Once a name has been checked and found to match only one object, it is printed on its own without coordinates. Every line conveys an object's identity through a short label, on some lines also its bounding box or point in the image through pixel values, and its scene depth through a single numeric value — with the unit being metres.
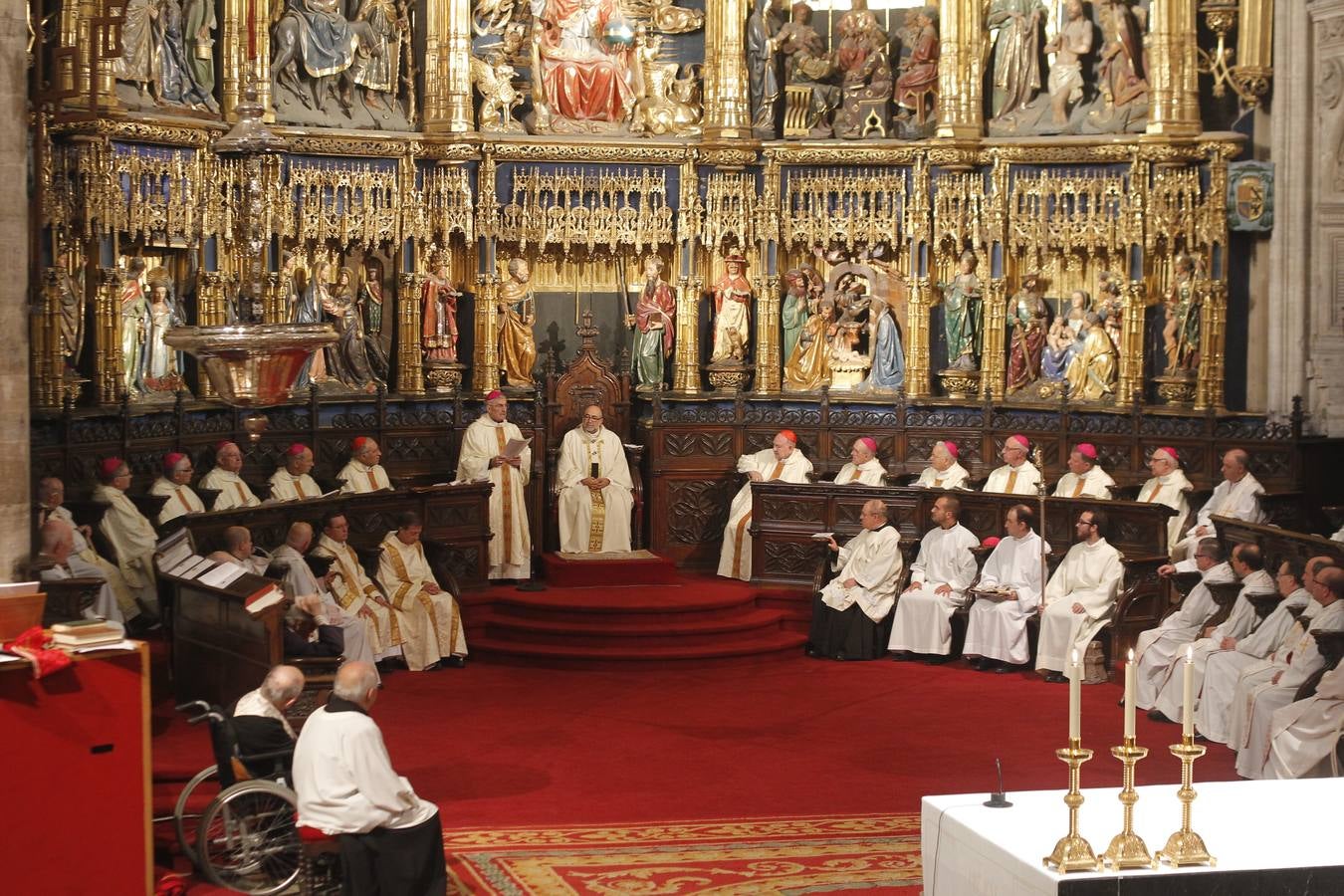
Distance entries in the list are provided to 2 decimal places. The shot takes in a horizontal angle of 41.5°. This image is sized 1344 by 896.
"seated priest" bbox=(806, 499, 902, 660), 14.93
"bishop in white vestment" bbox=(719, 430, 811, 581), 16.64
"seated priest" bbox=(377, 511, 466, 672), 14.24
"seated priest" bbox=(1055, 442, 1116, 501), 15.81
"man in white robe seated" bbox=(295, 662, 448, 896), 8.13
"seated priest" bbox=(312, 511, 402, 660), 13.92
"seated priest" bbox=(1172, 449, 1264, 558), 14.93
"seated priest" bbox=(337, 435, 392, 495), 15.98
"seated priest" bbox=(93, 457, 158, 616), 13.80
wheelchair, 8.58
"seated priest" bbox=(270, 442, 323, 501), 15.38
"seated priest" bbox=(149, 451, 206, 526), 14.40
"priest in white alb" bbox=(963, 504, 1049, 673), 14.45
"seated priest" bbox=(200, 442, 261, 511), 14.83
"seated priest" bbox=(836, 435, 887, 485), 16.83
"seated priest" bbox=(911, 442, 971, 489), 16.52
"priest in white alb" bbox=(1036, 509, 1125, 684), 14.12
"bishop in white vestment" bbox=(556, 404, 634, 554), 16.67
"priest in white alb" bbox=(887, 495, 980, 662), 14.80
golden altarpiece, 16.12
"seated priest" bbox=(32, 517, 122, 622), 11.86
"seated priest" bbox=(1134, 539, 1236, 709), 12.91
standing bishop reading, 16.30
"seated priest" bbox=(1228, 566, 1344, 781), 10.91
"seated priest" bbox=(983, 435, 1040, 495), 16.34
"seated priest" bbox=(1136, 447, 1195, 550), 15.32
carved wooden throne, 17.27
